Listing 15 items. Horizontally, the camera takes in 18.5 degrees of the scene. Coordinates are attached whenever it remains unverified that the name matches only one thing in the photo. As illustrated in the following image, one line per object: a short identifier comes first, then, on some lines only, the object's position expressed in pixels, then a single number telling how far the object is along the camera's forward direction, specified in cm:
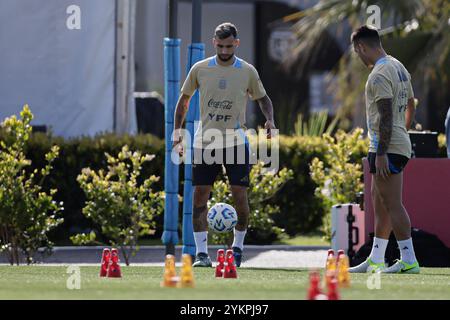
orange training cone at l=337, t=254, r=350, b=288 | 887
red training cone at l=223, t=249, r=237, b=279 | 996
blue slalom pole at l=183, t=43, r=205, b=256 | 1337
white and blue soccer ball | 1191
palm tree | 1986
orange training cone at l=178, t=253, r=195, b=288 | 854
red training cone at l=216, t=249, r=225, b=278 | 1012
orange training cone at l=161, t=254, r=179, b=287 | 870
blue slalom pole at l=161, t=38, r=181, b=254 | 1357
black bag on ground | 1272
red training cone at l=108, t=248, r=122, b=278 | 1012
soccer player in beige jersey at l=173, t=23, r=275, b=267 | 1173
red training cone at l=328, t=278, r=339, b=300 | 769
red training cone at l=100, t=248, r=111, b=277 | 1018
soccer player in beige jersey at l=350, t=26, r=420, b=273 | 1065
